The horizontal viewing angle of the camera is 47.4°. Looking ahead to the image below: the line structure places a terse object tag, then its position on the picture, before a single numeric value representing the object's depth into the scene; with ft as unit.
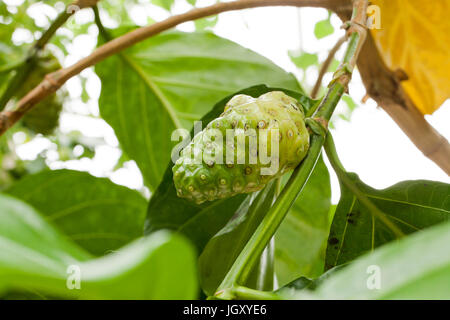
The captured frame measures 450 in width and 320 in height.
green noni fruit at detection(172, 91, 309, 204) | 1.35
